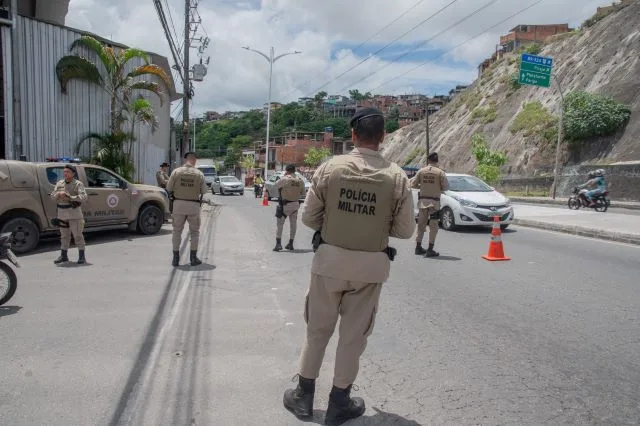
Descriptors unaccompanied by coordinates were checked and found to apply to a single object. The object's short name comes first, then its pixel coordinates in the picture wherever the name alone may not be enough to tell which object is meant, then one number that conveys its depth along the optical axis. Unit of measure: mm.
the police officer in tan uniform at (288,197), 10225
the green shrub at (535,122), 39406
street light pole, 39356
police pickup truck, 9352
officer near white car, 9586
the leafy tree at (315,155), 83094
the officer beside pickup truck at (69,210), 8453
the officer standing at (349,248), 3252
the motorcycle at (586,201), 20328
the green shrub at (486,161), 35594
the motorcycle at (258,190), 34688
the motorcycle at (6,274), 5926
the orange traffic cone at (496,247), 9203
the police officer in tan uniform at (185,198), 8320
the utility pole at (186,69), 21344
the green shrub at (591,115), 34562
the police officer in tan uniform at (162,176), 15273
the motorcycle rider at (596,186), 20250
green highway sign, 25125
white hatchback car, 12930
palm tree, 15953
